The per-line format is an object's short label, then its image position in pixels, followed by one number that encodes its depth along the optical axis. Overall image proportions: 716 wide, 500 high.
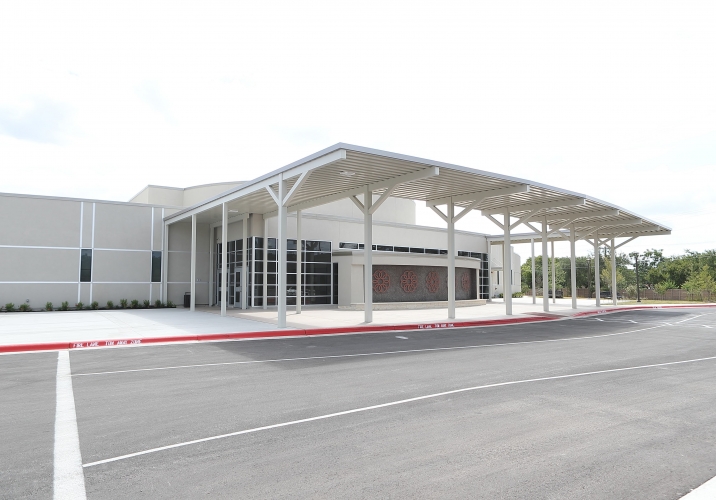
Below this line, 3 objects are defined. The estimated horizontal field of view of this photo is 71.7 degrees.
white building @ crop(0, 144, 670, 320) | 22.28
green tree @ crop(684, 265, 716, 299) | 45.92
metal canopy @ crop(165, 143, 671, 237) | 15.94
